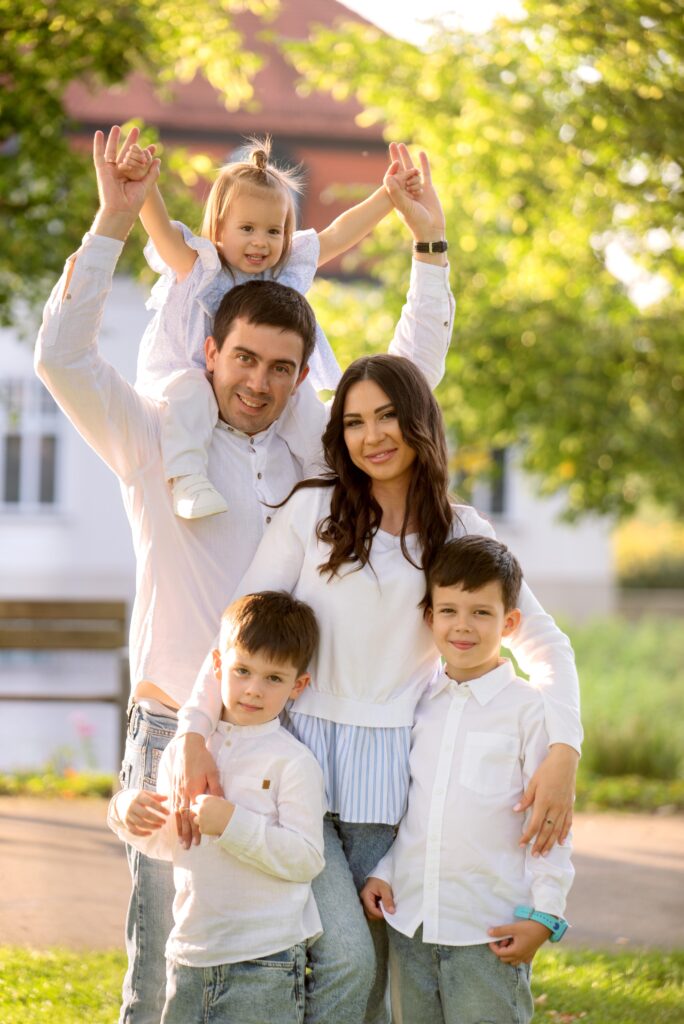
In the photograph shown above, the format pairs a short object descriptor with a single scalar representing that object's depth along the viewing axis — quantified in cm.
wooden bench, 746
